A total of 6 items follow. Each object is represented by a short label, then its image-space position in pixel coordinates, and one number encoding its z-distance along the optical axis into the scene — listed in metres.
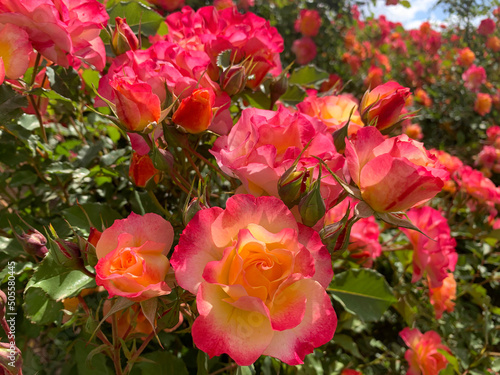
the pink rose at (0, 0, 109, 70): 0.53
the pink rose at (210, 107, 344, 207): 0.44
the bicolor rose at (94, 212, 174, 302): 0.39
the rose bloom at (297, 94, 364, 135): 0.62
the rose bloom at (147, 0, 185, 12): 1.37
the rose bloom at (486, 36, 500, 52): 3.21
